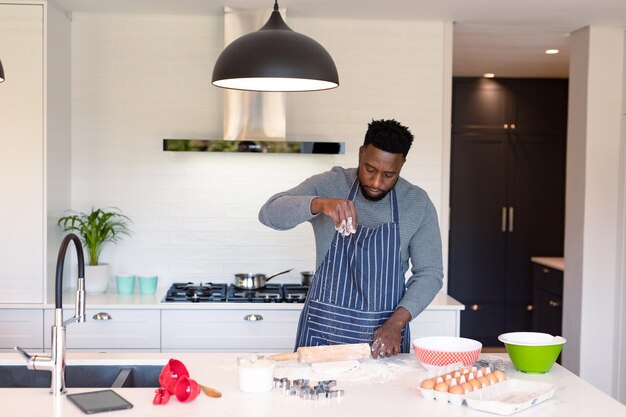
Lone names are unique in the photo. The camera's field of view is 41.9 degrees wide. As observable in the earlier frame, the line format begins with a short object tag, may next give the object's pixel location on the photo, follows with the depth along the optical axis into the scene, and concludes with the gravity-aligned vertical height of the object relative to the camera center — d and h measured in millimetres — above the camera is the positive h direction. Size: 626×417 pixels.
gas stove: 4098 -552
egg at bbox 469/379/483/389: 2142 -508
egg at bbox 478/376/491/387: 2167 -507
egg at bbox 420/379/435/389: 2156 -514
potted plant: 4344 -256
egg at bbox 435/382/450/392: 2135 -516
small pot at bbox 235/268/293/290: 4406 -508
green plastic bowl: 2418 -479
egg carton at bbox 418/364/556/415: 2045 -535
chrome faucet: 2166 -467
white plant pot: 4332 -497
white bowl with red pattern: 2412 -481
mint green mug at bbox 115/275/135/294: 4352 -522
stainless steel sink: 2503 -592
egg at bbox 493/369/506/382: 2215 -501
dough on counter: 2377 -525
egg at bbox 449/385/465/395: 2119 -519
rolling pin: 2447 -501
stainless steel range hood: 4254 +386
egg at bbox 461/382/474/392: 2133 -514
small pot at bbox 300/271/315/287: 4478 -489
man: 2760 -217
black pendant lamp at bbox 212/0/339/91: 2348 +379
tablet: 2033 -554
